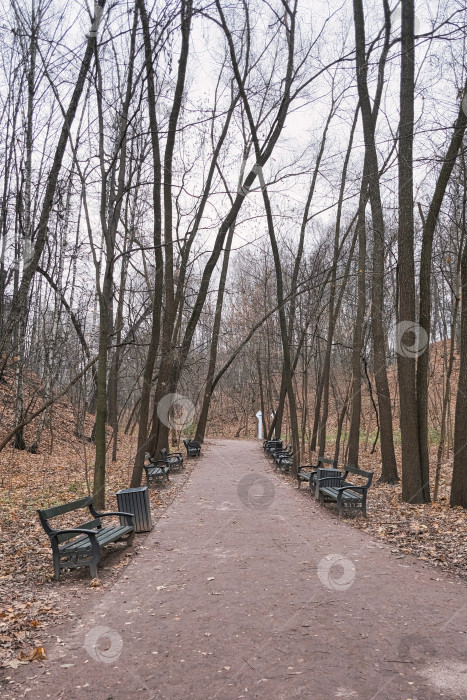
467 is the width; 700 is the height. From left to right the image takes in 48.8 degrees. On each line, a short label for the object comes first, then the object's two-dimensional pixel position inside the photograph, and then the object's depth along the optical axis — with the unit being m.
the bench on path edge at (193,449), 21.27
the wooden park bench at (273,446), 20.54
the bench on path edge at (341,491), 9.31
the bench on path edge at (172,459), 16.50
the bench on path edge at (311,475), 11.99
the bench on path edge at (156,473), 13.28
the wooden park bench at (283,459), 16.58
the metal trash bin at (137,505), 8.23
